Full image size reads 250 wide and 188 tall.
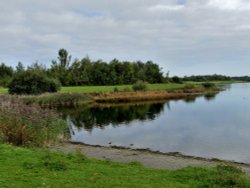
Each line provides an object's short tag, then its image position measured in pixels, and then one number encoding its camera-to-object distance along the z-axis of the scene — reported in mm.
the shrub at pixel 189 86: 55944
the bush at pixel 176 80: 73130
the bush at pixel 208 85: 62802
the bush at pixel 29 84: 34402
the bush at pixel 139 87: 46517
